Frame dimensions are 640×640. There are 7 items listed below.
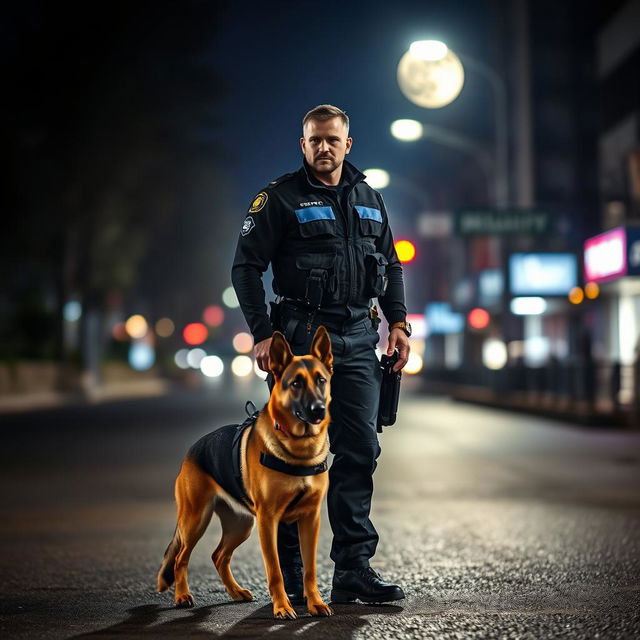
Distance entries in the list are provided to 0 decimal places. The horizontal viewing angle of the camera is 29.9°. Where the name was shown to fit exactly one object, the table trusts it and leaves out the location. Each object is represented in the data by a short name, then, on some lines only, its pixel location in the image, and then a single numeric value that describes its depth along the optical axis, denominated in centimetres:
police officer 548
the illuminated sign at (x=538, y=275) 3228
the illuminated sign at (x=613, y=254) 2453
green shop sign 2759
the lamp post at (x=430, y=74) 1986
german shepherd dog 485
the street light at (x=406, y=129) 3003
